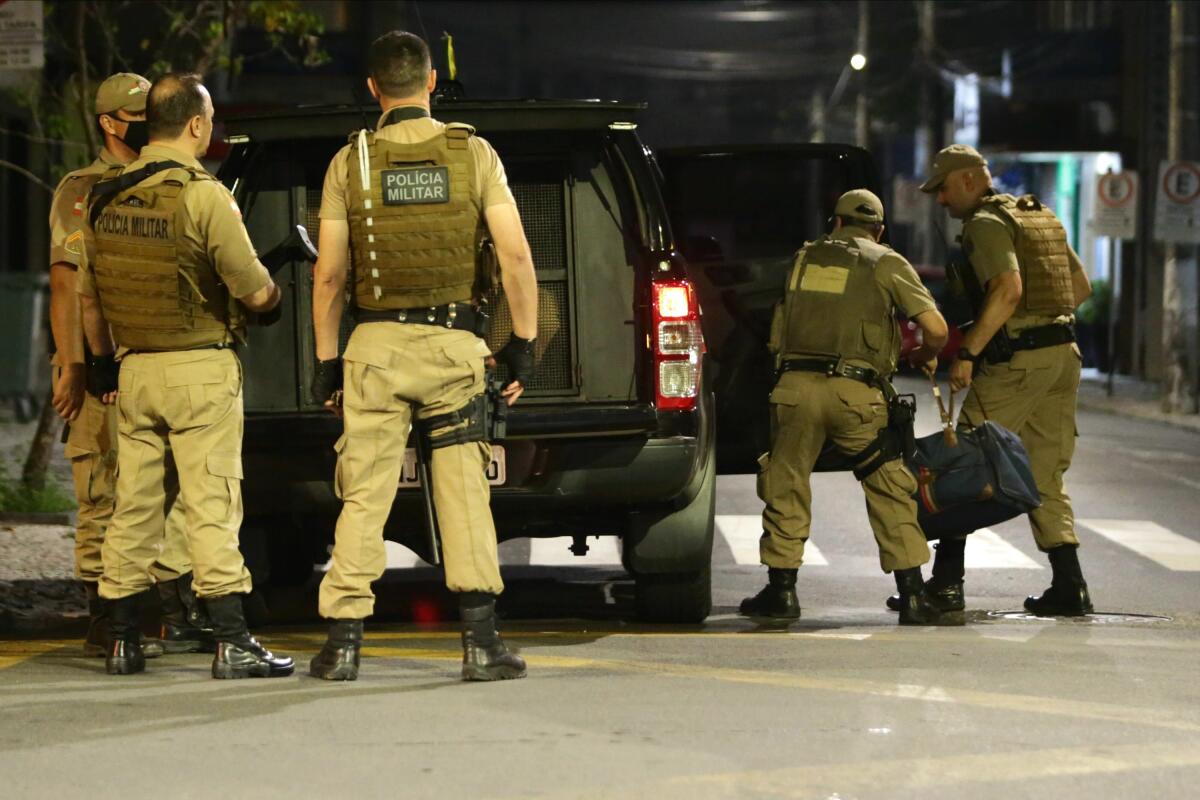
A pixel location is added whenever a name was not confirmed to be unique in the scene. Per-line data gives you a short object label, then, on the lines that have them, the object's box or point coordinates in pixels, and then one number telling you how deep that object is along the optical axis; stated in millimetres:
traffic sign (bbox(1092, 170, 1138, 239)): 51875
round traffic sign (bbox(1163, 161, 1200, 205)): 45687
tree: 26828
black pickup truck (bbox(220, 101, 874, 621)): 15250
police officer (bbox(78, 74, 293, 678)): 13320
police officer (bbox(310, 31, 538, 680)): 13133
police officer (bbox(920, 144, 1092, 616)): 17500
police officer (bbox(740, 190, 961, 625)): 16812
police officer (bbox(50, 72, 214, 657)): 14500
